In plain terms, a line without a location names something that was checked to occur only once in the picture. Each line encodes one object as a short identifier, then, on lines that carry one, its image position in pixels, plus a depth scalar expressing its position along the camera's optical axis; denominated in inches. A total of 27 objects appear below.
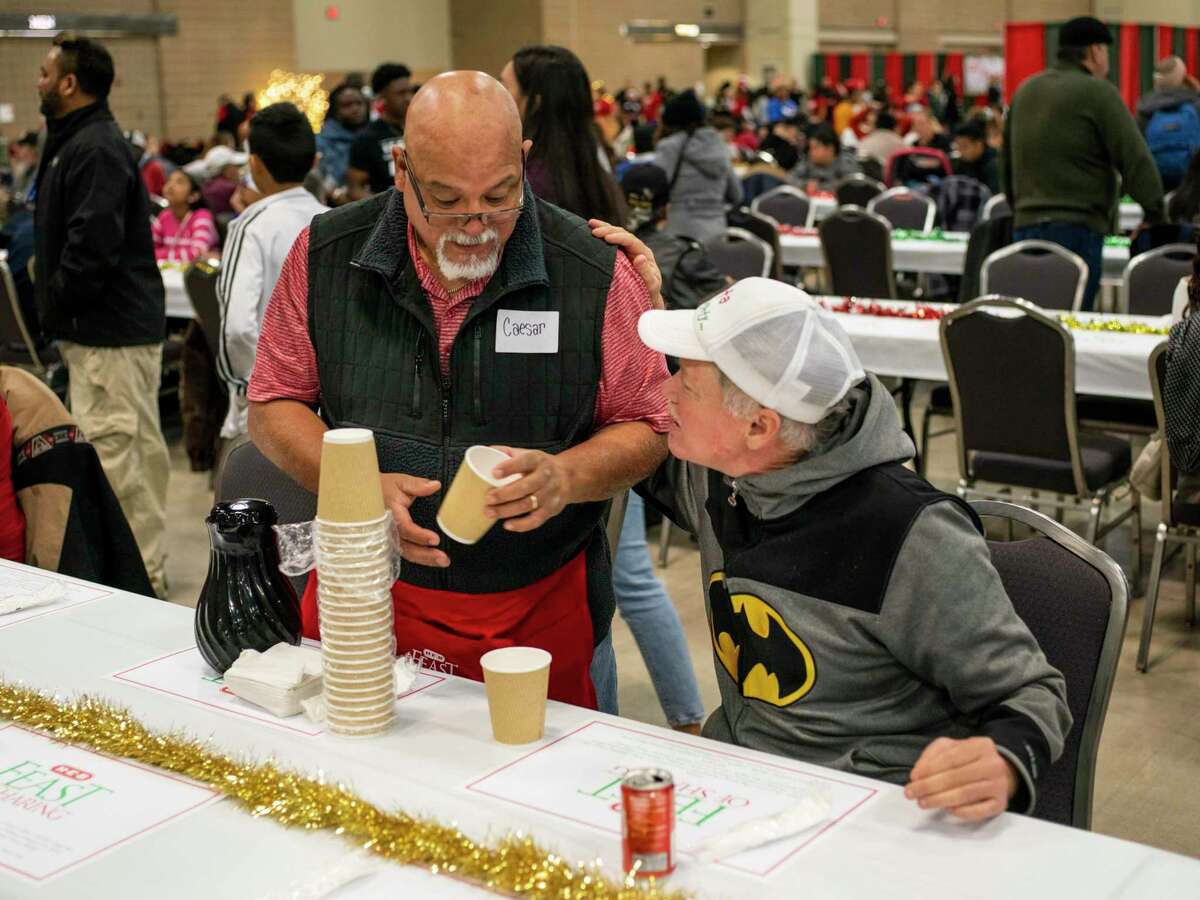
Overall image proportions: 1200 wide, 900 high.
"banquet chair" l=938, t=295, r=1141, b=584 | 147.8
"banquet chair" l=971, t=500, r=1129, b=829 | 67.4
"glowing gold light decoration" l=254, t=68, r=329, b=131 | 642.2
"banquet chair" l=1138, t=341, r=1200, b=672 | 135.6
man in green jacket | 224.8
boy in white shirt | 138.6
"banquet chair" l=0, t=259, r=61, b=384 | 226.7
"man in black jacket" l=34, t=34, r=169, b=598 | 153.9
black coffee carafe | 67.8
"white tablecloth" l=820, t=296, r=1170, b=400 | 159.2
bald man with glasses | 74.4
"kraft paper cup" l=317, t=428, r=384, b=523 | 60.0
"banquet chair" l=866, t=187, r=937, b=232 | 318.7
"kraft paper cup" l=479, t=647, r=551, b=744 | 60.1
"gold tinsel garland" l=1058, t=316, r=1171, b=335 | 170.6
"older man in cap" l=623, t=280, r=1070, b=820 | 60.5
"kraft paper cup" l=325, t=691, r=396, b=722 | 62.0
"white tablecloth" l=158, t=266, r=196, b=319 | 235.8
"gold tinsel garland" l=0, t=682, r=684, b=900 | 48.7
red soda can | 48.4
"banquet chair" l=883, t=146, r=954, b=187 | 387.5
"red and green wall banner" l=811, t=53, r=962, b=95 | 861.8
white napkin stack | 64.6
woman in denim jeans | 120.1
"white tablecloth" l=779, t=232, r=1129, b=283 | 277.1
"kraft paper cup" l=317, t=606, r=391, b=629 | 61.0
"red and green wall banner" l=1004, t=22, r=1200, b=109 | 618.5
